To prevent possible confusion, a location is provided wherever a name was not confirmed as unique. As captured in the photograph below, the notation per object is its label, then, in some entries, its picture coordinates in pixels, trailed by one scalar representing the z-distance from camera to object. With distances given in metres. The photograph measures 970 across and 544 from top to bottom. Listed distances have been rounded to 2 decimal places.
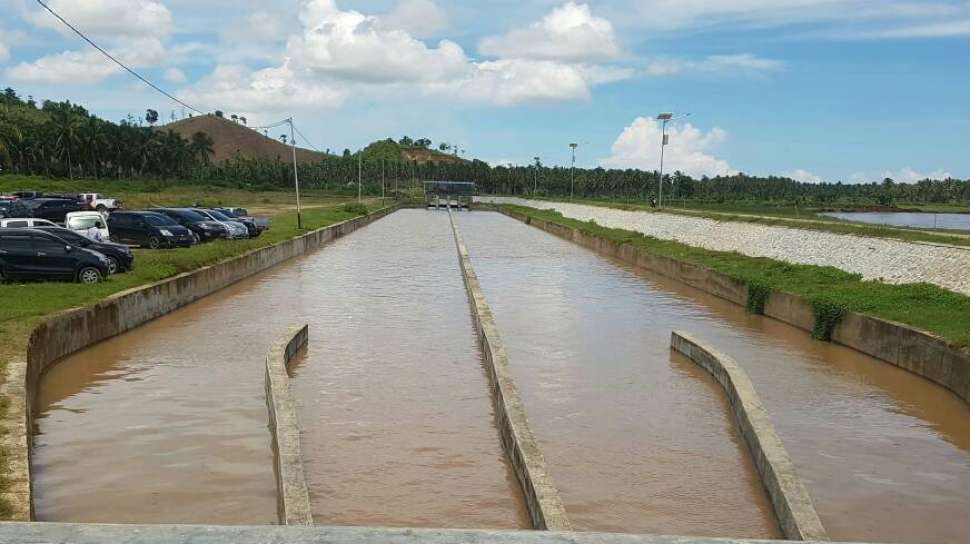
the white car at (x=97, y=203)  44.68
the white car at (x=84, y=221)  28.36
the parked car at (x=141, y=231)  33.50
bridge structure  125.00
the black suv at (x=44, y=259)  21.56
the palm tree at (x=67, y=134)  112.06
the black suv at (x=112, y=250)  23.98
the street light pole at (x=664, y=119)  65.50
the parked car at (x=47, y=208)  39.75
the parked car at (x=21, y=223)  26.95
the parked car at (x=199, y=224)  38.28
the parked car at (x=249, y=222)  42.82
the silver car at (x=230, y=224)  39.76
